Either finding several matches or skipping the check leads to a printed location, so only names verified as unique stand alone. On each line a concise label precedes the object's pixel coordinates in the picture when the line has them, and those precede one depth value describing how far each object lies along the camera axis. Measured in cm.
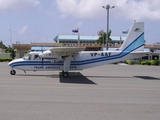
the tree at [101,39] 7389
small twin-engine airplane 2039
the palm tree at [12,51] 6382
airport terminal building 8400
